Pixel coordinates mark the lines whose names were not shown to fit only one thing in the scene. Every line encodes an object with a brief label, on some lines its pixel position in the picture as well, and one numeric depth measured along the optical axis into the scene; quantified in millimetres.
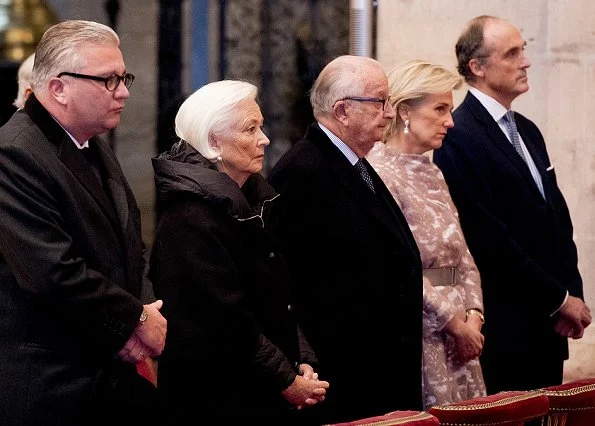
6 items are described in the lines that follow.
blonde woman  8906
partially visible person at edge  10070
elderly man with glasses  8320
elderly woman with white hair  7410
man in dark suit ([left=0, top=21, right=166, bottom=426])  6422
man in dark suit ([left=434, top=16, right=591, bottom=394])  9648
